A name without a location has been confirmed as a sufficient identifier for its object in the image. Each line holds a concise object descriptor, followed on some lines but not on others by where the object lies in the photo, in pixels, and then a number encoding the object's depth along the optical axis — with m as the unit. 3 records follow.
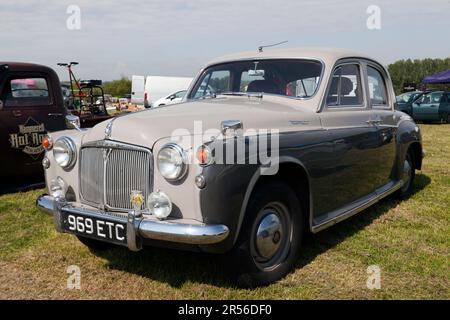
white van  28.34
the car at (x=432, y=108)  17.19
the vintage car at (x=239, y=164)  2.88
